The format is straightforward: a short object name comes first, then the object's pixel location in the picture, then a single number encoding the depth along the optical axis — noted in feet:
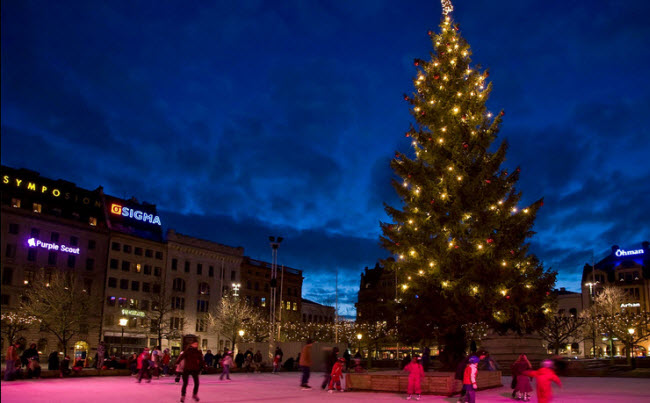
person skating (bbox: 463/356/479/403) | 53.11
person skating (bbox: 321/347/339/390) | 75.82
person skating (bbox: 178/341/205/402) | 54.60
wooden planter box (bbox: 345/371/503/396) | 66.59
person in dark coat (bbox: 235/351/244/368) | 143.02
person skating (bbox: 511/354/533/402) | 59.98
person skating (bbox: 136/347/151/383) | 88.30
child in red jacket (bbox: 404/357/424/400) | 63.05
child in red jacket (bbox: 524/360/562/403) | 41.57
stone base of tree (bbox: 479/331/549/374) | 108.68
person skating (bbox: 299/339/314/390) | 76.95
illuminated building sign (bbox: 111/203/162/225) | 262.88
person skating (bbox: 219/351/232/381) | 98.84
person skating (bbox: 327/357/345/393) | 73.46
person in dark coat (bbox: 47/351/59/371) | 99.63
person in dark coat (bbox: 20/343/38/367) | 88.43
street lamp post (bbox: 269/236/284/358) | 159.02
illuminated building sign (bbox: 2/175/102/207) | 223.71
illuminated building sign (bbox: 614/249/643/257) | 304.71
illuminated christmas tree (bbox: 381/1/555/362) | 77.97
